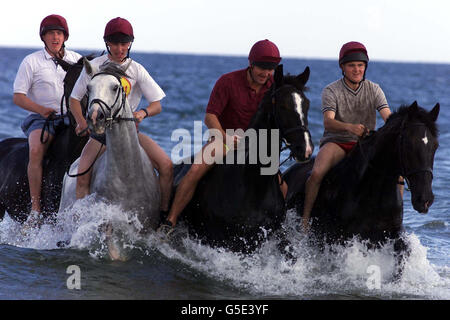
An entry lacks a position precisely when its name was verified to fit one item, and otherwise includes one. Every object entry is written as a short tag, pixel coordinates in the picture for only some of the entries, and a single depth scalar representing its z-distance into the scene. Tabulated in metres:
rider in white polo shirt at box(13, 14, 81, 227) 15.99
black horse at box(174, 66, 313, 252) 12.27
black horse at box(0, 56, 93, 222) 15.77
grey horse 12.45
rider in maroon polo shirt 13.81
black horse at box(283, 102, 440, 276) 12.30
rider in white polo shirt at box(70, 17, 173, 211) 13.86
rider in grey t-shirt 14.32
